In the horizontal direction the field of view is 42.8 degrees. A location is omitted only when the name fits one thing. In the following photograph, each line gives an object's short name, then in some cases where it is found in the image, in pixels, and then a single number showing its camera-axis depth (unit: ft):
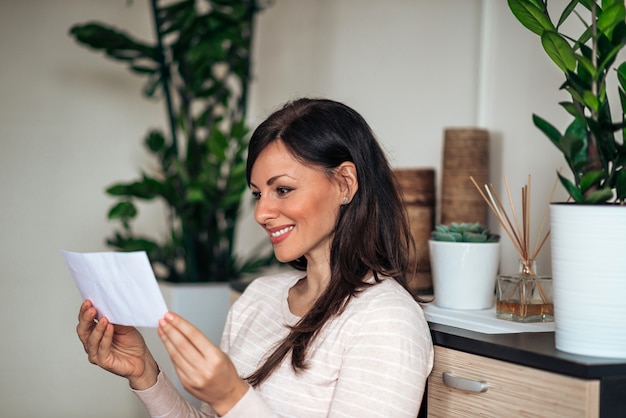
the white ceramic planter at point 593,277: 4.17
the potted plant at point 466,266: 5.85
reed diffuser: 5.33
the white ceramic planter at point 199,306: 9.69
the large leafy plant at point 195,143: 9.69
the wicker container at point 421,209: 6.94
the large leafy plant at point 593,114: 4.29
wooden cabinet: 4.04
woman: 4.62
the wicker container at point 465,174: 6.91
